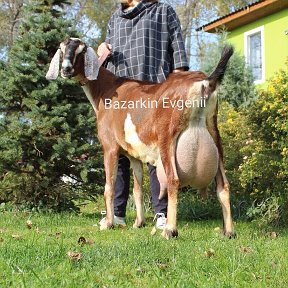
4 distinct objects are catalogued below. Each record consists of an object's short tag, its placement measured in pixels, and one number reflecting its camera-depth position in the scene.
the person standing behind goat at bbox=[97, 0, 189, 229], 6.41
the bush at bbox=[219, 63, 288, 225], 6.21
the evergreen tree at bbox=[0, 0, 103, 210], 7.28
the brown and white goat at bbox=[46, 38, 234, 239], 4.93
